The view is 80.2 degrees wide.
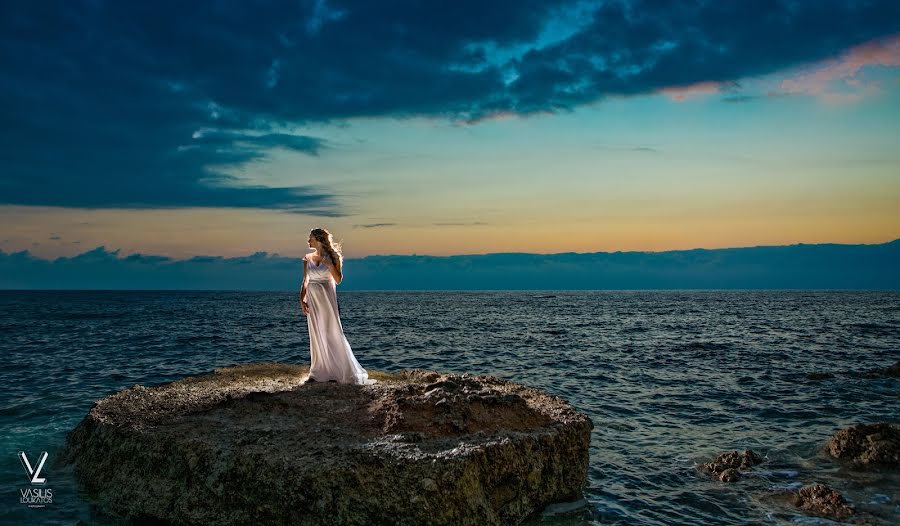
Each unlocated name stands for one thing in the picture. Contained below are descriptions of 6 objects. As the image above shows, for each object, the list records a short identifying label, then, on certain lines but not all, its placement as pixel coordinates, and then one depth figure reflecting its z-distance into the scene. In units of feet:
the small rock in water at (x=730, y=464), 33.35
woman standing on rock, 39.01
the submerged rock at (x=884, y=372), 69.87
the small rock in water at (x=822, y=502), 28.02
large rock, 22.47
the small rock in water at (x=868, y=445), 35.06
